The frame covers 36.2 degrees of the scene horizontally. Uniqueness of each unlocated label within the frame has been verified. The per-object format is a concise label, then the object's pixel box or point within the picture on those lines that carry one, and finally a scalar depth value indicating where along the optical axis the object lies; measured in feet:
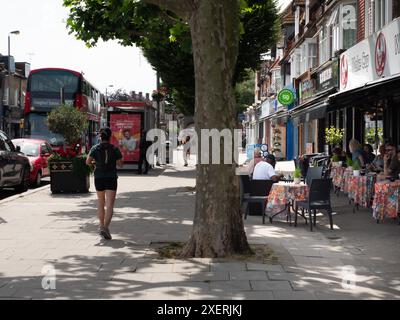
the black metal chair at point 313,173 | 45.11
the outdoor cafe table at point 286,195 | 38.01
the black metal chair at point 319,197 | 35.91
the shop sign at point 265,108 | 160.25
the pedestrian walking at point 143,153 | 84.53
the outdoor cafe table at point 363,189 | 42.19
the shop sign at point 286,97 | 110.52
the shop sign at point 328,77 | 74.23
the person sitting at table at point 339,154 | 57.93
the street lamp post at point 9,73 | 150.56
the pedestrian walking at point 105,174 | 31.55
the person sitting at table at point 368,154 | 55.67
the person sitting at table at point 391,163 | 40.19
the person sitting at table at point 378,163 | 46.83
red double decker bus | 85.61
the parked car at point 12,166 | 52.11
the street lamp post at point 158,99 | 105.70
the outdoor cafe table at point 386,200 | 35.96
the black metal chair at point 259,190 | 39.34
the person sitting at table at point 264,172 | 40.93
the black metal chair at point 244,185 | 39.29
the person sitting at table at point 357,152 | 52.80
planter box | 55.06
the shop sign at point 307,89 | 94.02
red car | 63.67
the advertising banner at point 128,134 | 88.58
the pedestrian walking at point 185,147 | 101.08
